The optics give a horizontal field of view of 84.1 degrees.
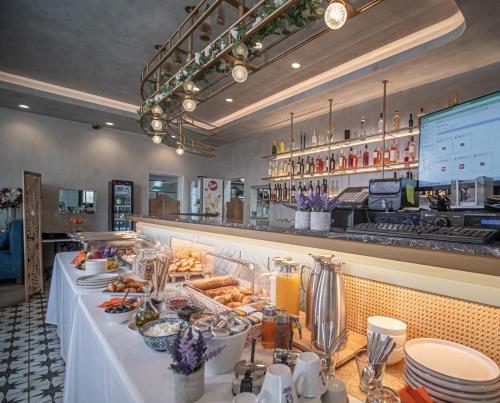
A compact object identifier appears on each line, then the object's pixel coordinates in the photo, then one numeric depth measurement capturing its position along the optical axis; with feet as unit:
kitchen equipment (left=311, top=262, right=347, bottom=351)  3.38
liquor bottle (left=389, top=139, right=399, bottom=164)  12.95
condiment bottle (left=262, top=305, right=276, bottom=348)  3.52
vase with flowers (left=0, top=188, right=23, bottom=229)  17.94
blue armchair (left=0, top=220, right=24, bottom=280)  15.90
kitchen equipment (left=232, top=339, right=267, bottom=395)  2.58
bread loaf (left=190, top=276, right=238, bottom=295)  5.52
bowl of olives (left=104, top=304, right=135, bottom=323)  4.34
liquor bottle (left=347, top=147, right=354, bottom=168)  14.80
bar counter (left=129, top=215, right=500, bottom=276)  2.36
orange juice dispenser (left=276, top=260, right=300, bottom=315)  4.24
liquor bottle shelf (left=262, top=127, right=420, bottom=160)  12.72
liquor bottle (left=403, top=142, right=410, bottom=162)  12.59
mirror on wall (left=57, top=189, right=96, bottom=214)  20.65
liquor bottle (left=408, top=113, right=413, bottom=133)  12.39
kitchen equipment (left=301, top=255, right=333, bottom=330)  3.56
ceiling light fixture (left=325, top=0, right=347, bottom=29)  5.00
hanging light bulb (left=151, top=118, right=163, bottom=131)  9.91
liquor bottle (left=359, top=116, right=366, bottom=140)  13.69
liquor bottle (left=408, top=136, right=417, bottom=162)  12.43
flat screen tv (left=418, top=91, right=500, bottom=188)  3.84
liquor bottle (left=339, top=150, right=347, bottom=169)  14.94
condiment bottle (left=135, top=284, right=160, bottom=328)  4.11
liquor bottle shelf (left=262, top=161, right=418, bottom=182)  12.54
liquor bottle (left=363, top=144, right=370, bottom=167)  14.19
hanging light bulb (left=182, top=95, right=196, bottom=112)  8.10
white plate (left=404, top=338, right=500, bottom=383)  2.50
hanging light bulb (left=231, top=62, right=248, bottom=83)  6.20
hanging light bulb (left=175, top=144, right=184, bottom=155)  11.68
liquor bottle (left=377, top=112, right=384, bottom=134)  13.47
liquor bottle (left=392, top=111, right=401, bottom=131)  13.28
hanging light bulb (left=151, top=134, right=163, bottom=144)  11.05
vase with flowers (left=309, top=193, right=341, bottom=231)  4.19
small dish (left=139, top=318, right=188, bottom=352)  3.44
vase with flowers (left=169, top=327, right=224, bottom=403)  2.51
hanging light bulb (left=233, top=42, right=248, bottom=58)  5.90
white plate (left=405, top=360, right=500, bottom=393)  2.29
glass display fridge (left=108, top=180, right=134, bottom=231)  21.15
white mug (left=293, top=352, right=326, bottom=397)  2.27
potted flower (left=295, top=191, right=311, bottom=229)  4.46
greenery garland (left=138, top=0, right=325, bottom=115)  5.00
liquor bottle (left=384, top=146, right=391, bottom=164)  13.33
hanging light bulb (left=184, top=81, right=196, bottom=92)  7.64
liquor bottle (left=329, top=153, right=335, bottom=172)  15.60
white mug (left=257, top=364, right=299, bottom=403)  2.10
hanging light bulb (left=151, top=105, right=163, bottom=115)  9.37
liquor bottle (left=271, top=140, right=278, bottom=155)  19.44
